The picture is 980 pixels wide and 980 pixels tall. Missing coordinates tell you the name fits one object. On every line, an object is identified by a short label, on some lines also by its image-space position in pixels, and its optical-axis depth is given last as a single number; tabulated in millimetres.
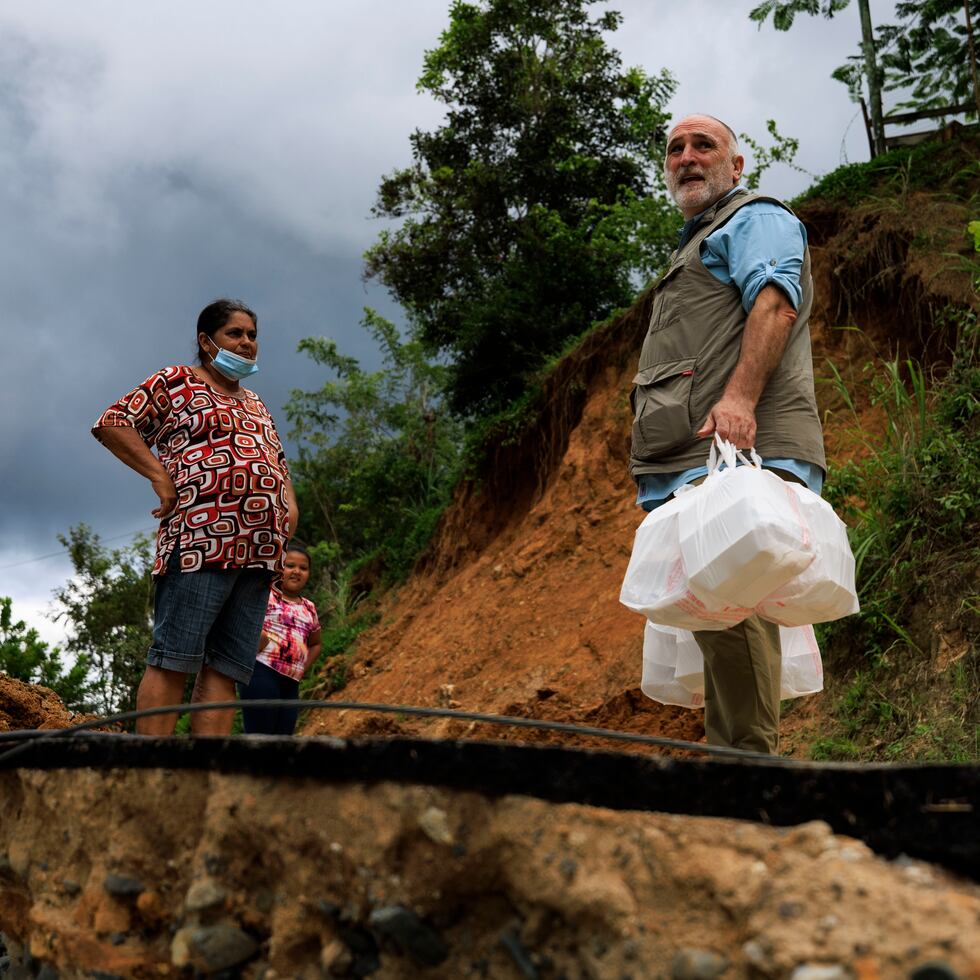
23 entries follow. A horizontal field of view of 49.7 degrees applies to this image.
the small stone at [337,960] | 1646
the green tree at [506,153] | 18875
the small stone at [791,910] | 1294
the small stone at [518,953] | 1481
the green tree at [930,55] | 11836
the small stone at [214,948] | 1754
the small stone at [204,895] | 1823
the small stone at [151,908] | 1931
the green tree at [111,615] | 20641
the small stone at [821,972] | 1211
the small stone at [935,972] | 1139
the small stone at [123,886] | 1959
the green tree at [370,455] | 18781
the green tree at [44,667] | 20359
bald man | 3004
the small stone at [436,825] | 1622
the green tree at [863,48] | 12133
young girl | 5766
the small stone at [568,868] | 1499
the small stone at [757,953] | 1274
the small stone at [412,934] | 1584
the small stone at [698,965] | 1312
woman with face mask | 3887
